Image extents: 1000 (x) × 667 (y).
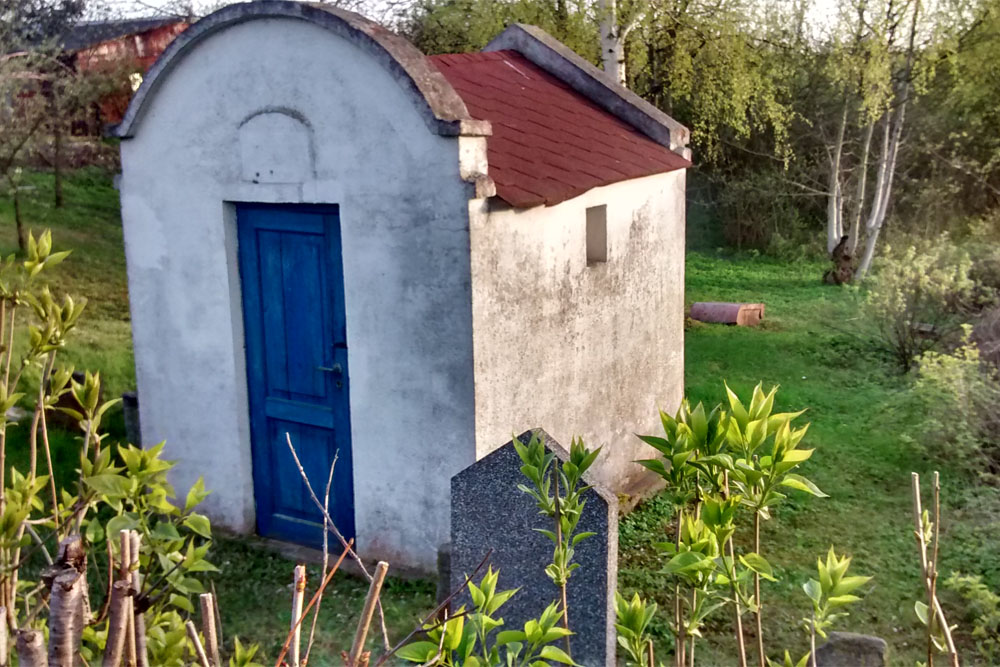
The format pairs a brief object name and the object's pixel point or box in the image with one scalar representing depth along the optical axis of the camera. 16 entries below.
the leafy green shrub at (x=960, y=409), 7.67
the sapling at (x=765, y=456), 2.21
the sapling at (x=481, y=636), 2.17
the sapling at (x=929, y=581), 2.28
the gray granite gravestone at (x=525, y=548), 3.66
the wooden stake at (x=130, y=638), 2.06
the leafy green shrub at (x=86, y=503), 2.20
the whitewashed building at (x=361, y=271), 5.89
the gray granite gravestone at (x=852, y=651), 4.45
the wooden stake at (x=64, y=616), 1.84
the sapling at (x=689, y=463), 2.33
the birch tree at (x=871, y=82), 17.09
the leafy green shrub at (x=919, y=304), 11.47
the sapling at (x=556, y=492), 2.63
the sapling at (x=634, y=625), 2.41
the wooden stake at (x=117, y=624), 1.95
